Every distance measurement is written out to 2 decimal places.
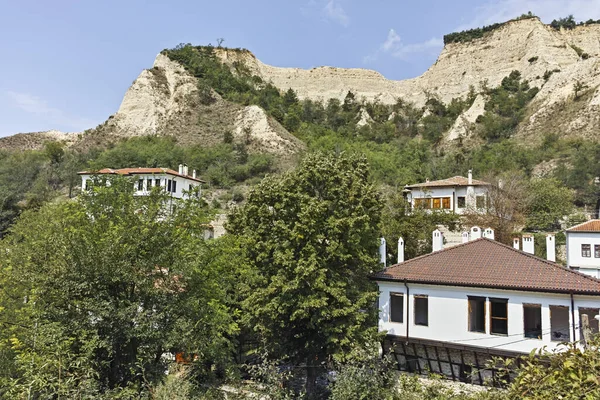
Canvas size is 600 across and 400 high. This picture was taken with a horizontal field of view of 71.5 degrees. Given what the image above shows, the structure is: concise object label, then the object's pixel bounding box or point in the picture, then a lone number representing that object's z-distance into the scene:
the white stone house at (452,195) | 34.94
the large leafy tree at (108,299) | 10.38
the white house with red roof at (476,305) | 14.24
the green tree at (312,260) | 14.59
